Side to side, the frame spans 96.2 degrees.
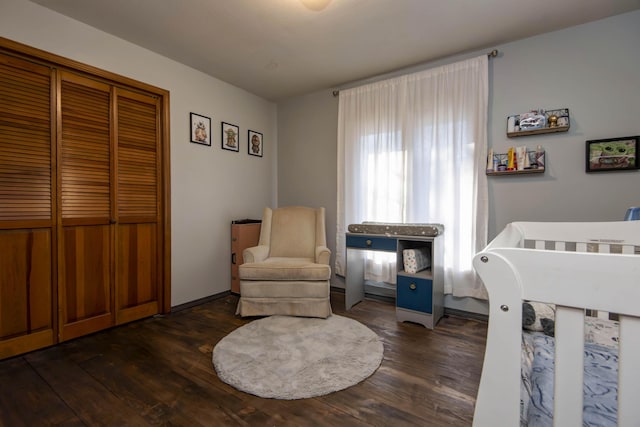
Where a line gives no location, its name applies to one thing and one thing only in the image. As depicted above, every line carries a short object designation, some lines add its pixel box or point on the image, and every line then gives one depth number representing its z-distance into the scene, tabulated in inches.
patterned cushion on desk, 96.4
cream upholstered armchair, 98.8
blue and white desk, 95.0
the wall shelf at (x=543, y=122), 86.1
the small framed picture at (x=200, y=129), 115.0
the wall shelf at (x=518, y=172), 89.8
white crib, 19.3
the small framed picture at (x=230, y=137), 127.2
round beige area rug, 63.8
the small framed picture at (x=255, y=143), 140.7
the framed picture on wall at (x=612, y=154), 79.1
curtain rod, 96.3
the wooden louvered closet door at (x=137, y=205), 95.4
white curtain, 100.2
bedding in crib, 24.5
